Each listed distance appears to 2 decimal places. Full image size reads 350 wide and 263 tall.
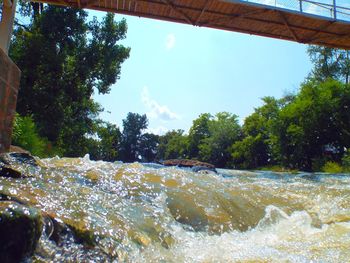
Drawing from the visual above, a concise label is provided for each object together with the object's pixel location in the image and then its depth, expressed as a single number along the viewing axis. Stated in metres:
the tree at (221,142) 51.84
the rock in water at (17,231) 2.02
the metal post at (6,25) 5.76
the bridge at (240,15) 9.91
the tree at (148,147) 85.94
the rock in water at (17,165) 3.59
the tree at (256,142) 42.38
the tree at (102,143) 21.36
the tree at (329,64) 34.12
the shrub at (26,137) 9.74
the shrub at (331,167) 19.56
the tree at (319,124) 22.98
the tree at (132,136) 83.00
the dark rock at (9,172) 3.53
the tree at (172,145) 72.06
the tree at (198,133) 64.19
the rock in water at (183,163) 19.12
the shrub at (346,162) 19.28
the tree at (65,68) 15.88
